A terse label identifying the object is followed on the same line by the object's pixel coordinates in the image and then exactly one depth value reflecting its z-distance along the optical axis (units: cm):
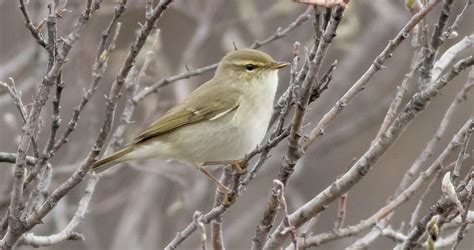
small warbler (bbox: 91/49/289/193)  924
